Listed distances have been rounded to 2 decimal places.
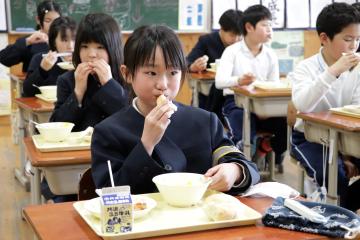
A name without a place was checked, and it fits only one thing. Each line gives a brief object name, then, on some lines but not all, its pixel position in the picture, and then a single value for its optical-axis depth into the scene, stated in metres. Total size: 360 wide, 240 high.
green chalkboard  6.22
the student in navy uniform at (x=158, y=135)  1.42
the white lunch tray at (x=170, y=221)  1.14
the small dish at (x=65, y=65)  3.64
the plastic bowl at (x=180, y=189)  1.28
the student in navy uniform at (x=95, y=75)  2.48
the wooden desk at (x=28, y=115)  3.21
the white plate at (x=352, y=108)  2.79
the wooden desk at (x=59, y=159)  1.99
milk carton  1.11
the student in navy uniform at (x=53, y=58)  3.70
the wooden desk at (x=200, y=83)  4.89
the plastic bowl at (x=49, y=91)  3.53
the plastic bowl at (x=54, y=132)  2.21
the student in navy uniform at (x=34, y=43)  4.79
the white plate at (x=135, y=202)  1.21
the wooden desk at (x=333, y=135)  2.59
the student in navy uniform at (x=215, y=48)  4.79
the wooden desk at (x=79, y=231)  1.14
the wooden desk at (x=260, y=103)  3.82
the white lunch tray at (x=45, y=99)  3.48
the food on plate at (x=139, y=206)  1.23
